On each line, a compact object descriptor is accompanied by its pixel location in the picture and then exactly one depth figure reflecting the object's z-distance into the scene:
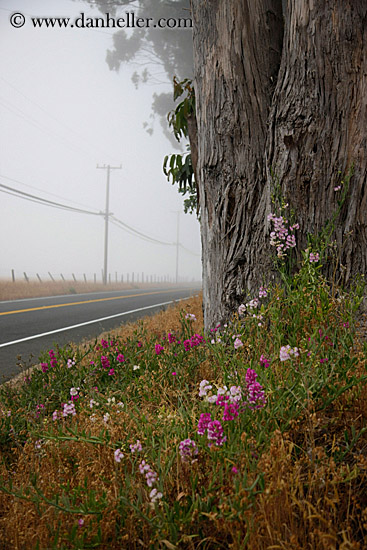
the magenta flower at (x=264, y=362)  2.77
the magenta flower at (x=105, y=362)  4.03
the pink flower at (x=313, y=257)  3.66
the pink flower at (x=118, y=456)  2.12
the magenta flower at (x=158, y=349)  3.91
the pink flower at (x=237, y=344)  3.15
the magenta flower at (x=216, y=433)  2.03
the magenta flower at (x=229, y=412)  2.13
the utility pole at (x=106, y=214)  38.20
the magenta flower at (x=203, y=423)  2.11
